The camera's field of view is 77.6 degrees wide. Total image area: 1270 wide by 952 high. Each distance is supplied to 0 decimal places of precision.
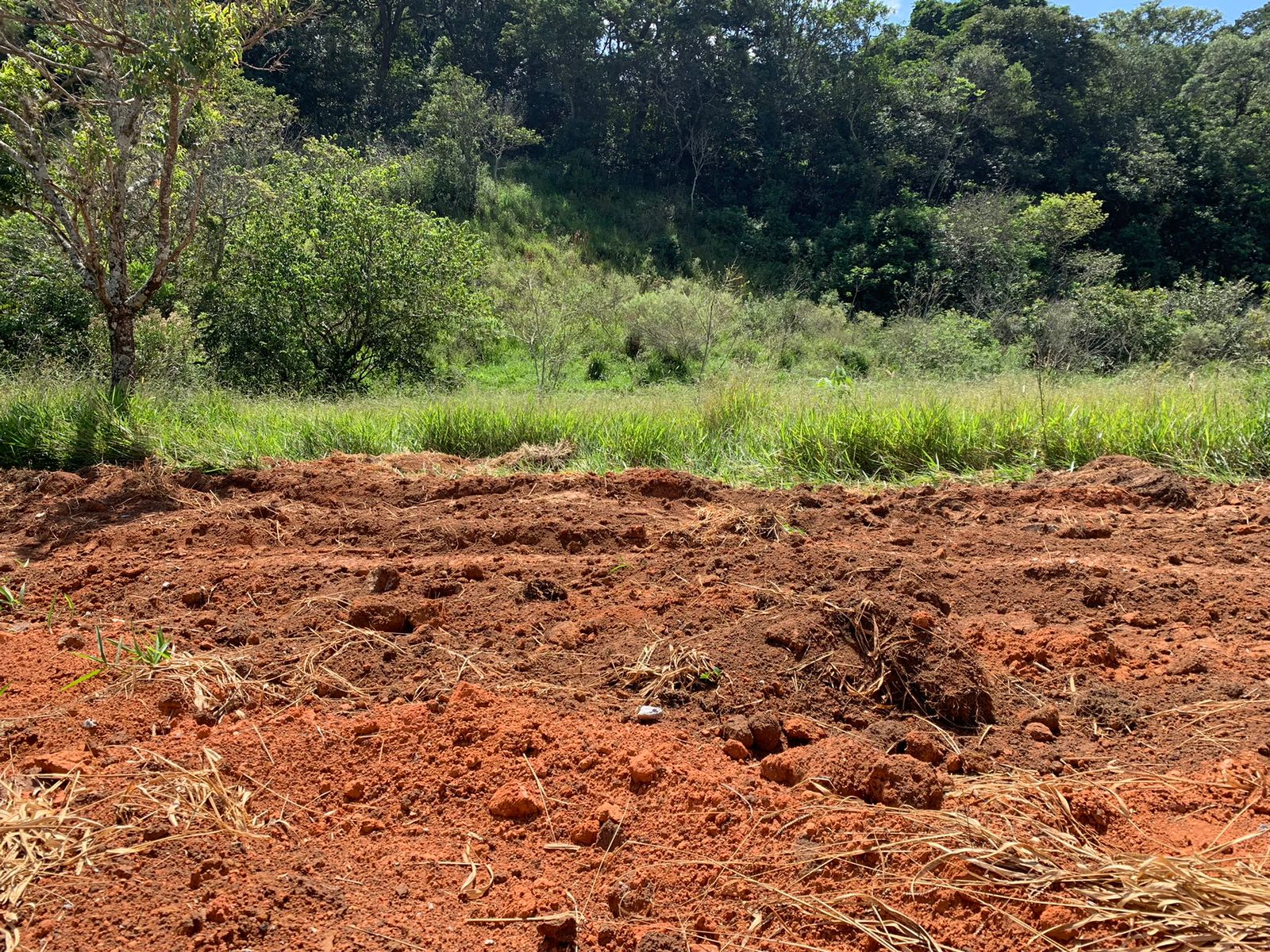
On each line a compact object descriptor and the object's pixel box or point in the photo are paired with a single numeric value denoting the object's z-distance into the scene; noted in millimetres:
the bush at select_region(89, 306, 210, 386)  10383
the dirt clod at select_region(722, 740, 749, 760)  2324
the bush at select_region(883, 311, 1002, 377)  16969
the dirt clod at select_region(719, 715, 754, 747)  2375
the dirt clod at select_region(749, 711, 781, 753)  2375
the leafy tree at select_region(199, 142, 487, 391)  12781
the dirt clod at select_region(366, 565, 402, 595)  3373
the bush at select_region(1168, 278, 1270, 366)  16797
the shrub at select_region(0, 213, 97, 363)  10906
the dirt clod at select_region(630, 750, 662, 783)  2195
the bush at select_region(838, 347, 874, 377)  20250
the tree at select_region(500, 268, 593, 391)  17781
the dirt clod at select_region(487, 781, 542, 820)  2141
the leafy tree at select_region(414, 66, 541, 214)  27078
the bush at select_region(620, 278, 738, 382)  18828
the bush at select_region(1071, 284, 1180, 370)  18844
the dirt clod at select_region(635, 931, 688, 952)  1714
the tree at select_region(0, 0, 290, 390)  5535
